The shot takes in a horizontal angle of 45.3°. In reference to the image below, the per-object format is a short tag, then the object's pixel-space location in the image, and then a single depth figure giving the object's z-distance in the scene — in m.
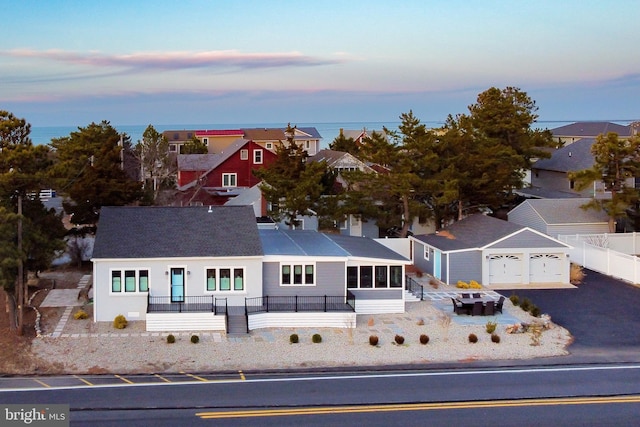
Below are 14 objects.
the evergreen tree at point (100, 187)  42.56
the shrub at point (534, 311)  33.80
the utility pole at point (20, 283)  29.84
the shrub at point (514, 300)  35.95
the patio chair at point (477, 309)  33.78
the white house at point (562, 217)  49.78
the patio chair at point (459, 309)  34.06
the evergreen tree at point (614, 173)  48.31
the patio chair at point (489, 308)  33.84
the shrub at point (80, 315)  32.16
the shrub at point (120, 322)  30.97
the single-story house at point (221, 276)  31.78
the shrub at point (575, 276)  41.52
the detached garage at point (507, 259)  40.69
